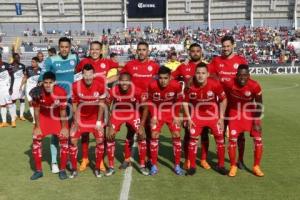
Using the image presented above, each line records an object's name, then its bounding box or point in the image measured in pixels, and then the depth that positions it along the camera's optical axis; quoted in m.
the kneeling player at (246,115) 7.31
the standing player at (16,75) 13.30
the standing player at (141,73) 7.99
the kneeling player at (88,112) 7.34
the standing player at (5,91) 12.48
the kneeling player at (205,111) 7.34
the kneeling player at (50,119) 7.29
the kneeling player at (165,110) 7.43
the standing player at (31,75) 13.17
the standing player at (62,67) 7.84
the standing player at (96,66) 8.02
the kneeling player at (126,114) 7.52
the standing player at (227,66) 7.91
